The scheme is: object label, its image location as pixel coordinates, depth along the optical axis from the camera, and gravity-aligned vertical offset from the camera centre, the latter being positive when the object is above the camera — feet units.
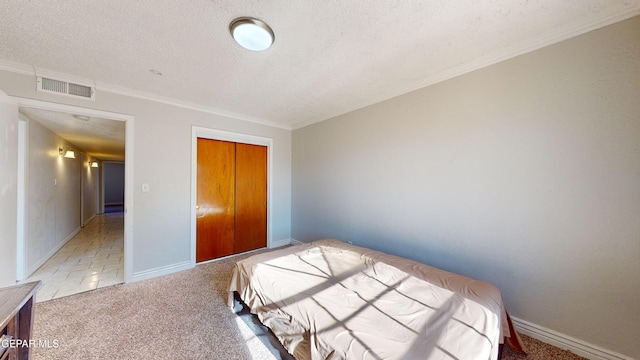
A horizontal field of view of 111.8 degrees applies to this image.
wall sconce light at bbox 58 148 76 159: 13.78 +1.68
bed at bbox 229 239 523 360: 3.57 -2.66
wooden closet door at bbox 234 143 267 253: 12.48 -1.05
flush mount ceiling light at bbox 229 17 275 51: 4.99 +3.55
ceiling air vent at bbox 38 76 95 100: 7.38 +3.22
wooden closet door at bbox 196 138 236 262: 11.06 -1.07
